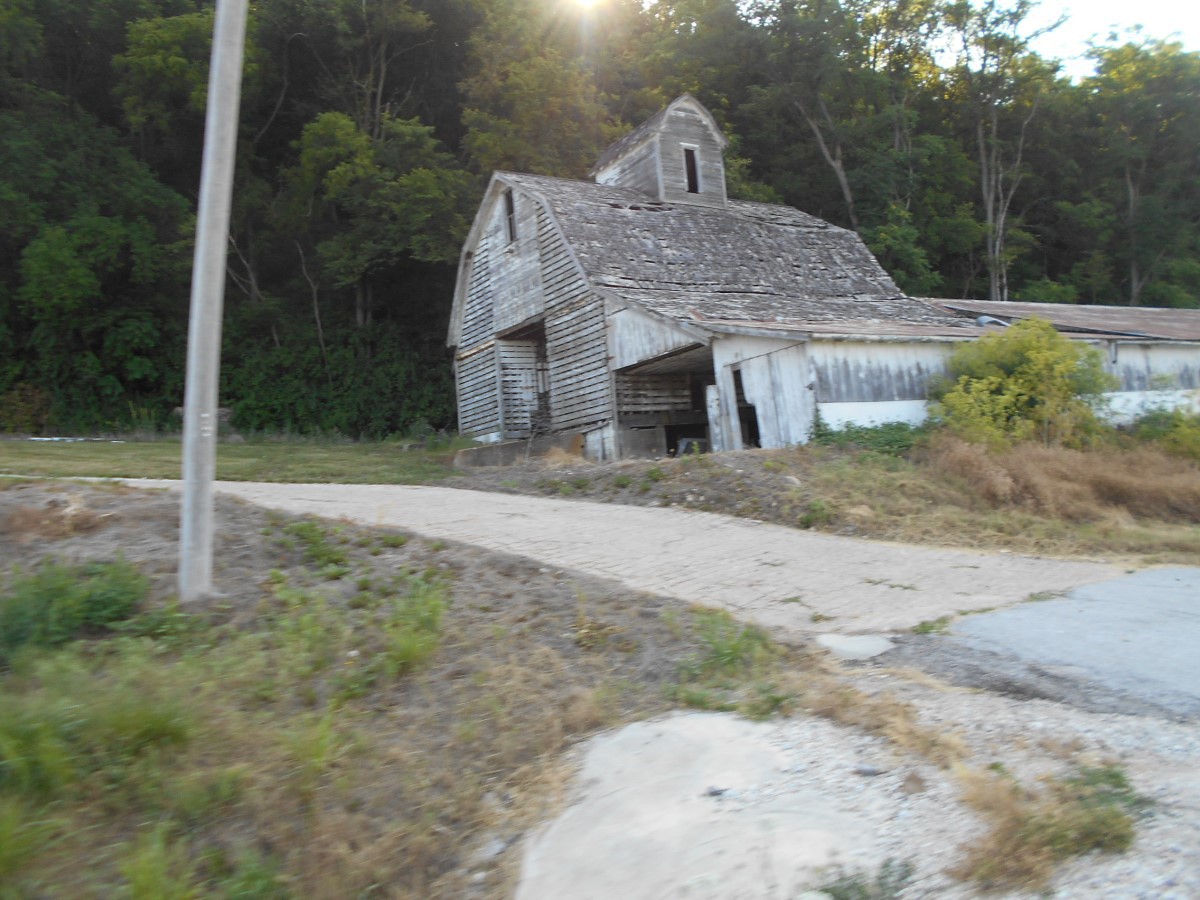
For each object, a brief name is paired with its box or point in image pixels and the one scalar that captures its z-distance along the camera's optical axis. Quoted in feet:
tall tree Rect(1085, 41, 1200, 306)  136.36
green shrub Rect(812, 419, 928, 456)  49.83
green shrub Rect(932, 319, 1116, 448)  50.72
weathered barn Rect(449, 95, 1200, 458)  52.95
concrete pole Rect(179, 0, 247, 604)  20.51
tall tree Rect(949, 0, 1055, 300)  129.18
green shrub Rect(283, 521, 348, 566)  24.69
